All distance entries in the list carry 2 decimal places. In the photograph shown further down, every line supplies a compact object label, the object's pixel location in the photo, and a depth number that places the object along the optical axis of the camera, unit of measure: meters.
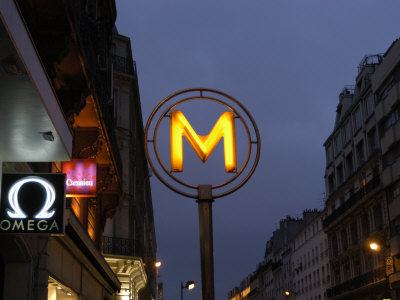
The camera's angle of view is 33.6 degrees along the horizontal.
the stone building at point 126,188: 30.55
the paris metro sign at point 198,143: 5.42
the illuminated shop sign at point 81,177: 15.55
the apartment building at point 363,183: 46.97
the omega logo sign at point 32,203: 8.56
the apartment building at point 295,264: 76.75
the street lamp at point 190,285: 36.62
